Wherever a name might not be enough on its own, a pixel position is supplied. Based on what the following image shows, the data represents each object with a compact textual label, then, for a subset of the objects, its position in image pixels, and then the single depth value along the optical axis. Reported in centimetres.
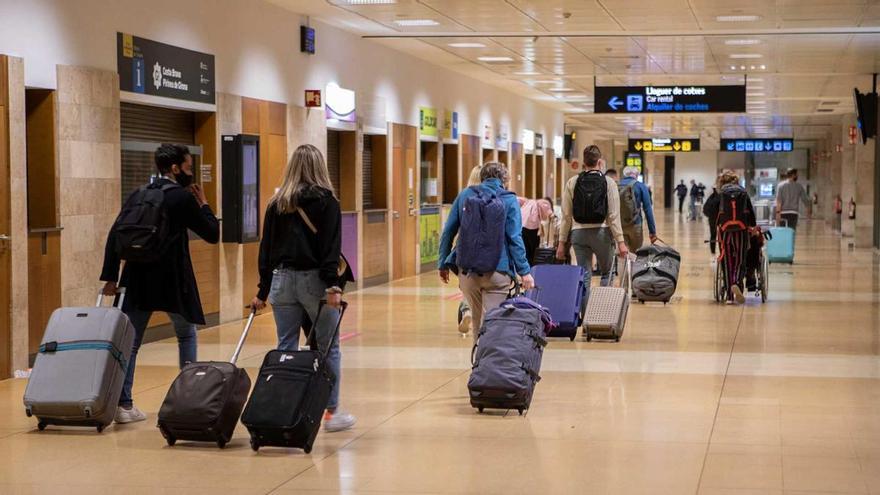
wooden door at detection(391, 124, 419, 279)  1966
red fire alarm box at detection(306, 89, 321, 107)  1552
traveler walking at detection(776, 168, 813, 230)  2450
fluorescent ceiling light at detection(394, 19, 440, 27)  1592
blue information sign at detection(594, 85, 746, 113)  2108
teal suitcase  2172
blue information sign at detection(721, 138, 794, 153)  4662
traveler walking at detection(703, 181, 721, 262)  1939
